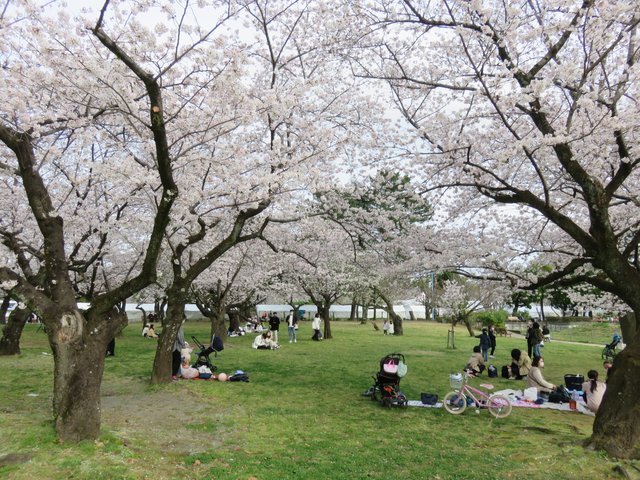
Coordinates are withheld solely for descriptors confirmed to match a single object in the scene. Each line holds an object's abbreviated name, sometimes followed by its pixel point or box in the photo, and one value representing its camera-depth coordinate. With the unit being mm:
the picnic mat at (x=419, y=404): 8953
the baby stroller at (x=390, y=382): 8719
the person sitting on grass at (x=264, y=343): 19297
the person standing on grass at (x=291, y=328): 22594
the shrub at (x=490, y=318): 36312
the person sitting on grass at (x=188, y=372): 11133
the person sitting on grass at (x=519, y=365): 12320
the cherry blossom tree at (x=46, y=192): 5695
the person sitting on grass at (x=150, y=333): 24500
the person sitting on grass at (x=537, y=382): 9836
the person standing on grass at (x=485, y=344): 16094
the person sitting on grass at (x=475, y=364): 11953
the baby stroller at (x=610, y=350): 17495
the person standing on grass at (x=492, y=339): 18089
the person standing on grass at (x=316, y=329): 24109
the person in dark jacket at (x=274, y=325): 21219
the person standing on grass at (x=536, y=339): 15883
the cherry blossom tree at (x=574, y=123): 6059
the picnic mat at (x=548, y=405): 8880
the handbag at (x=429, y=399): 8969
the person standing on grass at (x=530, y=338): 16294
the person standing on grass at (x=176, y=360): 11067
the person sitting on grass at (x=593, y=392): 8258
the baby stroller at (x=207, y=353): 12234
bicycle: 8234
